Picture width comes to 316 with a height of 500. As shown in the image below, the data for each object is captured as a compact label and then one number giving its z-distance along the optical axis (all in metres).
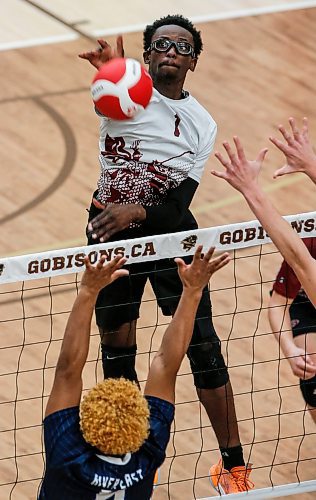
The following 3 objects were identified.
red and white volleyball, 13.45
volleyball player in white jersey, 13.94
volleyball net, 13.70
